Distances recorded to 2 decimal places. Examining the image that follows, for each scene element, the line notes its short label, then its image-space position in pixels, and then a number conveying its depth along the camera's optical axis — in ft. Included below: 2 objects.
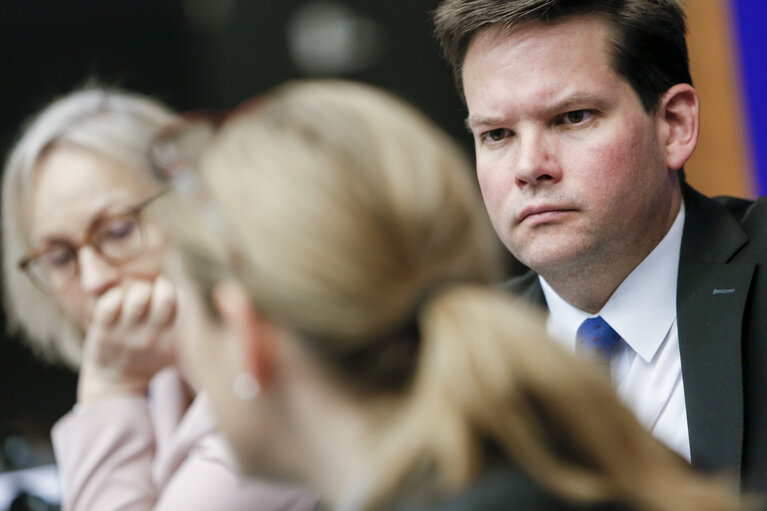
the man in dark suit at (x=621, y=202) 12.49
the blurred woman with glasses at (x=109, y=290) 12.58
